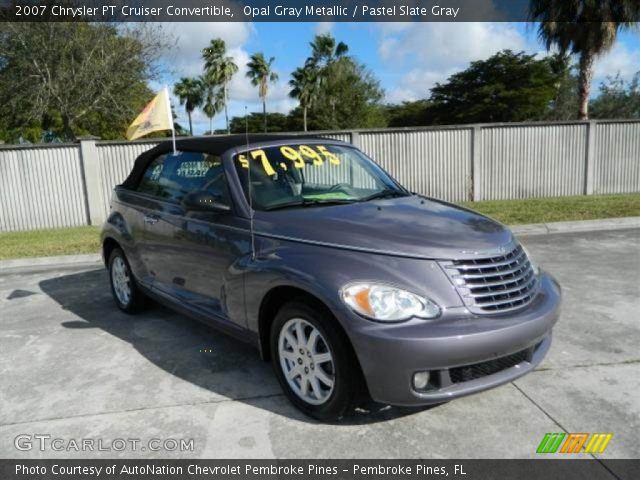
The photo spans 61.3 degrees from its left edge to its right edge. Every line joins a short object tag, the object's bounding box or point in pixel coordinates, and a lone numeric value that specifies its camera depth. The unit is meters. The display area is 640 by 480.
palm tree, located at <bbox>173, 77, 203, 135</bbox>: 64.38
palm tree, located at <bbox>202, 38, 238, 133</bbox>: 47.72
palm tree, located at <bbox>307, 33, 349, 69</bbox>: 51.34
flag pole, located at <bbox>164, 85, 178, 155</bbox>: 5.33
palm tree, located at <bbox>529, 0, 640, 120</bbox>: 17.17
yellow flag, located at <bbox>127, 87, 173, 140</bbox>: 5.33
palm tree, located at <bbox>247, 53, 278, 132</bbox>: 51.34
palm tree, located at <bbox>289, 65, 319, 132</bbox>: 50.91
